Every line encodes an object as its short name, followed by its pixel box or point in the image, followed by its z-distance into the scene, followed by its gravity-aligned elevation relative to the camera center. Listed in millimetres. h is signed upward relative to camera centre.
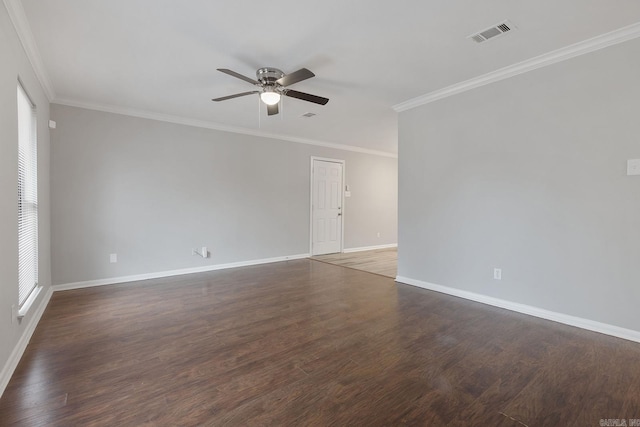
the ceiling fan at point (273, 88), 2980 +1232
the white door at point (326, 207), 6570 +34
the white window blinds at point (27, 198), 2627 +91
